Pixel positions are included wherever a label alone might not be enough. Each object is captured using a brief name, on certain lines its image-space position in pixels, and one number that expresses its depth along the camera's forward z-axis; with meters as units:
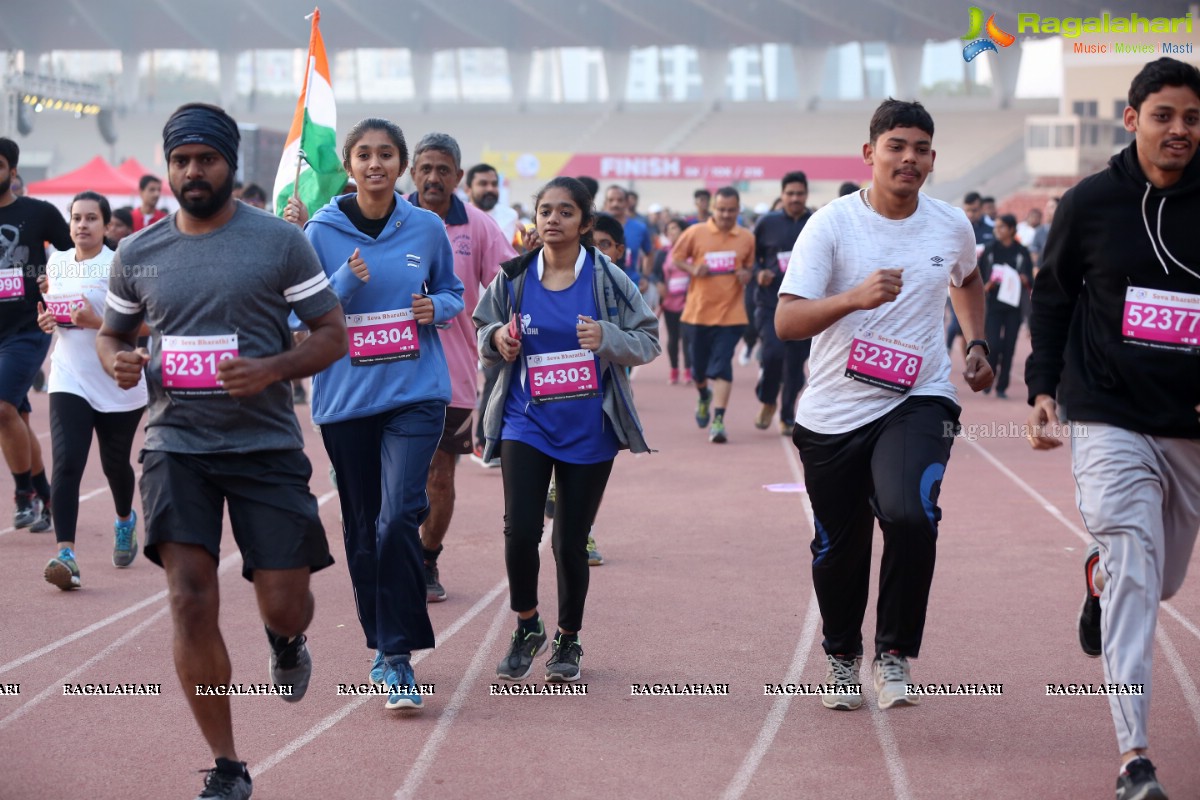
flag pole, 7.48
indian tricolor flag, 7.74
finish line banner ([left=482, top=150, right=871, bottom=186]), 45.78
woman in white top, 7.41
